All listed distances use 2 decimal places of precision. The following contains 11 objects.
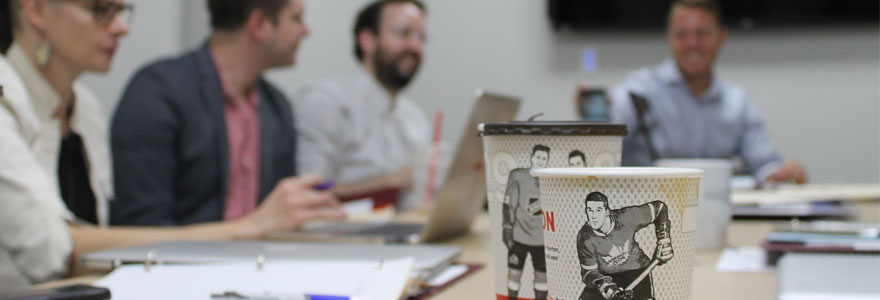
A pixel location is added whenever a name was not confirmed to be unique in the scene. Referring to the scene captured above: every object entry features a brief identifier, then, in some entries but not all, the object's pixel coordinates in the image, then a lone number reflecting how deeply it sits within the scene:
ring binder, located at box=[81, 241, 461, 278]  0.76
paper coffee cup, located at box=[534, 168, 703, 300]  0.42
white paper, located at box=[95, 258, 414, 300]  0.60
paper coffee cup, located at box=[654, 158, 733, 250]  0.96
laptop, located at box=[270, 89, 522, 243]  0.85
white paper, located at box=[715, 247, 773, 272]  0.80
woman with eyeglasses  0.81
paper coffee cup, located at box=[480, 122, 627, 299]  0.50
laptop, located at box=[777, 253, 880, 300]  0.54
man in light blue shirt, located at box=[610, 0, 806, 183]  2.72
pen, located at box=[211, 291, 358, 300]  0.57
